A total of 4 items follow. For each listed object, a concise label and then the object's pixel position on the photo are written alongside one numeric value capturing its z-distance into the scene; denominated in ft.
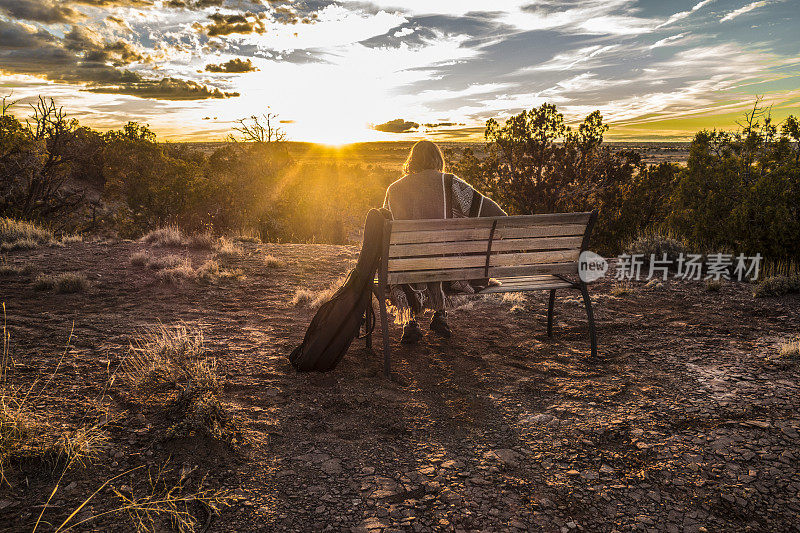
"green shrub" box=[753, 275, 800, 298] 18.11
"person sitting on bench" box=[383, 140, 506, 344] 13.93
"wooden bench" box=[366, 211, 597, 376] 12.14
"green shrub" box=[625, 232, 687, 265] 24.34
